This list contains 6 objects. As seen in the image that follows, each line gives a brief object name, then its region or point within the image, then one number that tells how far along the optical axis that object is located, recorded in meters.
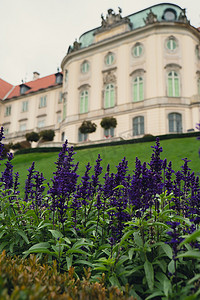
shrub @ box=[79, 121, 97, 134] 26.89
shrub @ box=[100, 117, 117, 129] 26.64
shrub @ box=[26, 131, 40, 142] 29.02
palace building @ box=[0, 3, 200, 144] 28.81
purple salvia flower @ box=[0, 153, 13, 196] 4.49
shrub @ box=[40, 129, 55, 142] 28.50
